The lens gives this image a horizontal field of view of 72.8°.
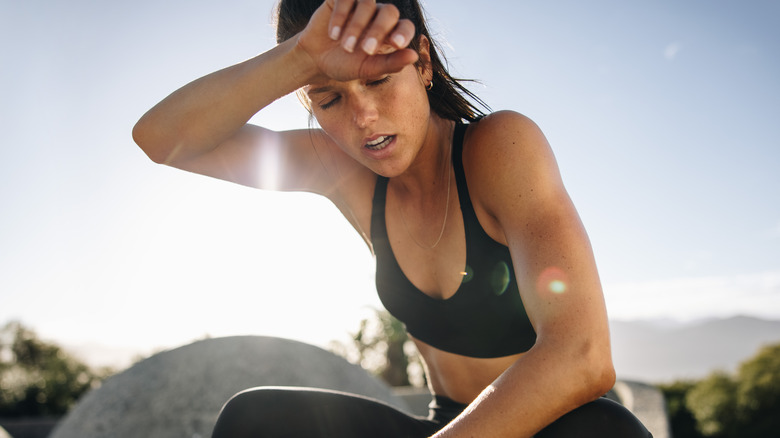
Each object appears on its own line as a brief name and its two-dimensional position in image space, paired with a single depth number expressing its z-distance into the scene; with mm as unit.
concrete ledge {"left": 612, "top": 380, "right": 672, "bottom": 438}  8031
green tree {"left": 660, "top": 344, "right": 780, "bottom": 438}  13250
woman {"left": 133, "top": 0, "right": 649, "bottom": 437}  1379
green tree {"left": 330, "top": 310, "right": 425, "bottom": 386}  16828
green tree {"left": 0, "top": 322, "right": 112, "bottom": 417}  19594
